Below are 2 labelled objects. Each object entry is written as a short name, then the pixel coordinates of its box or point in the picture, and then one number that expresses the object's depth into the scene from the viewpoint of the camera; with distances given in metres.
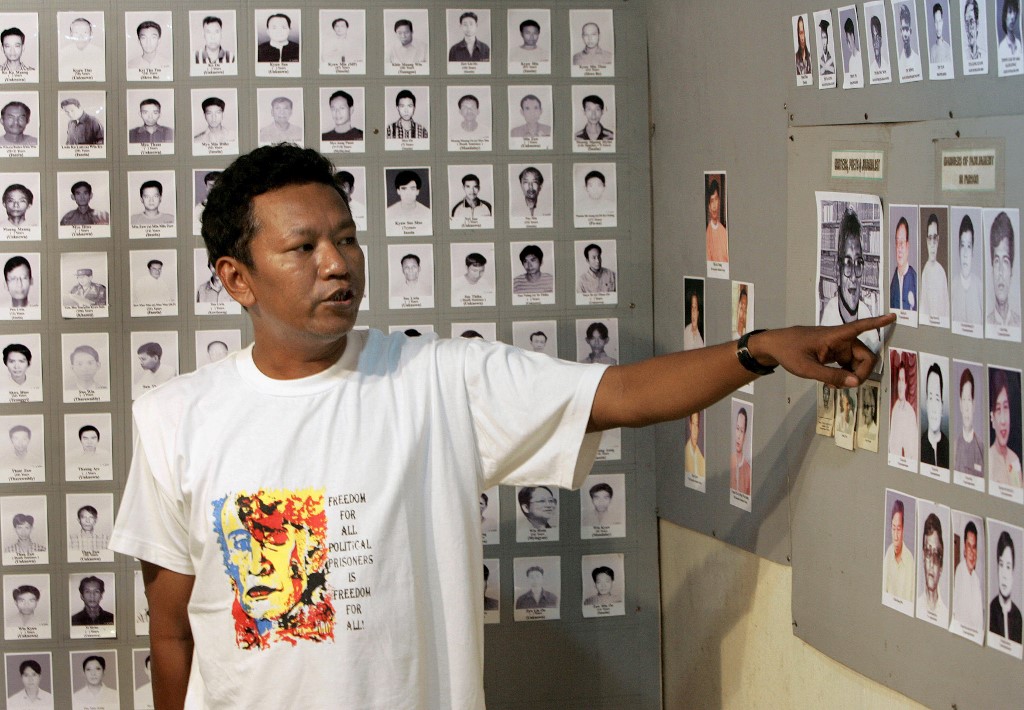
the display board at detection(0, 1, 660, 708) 3.40
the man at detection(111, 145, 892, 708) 2.72
